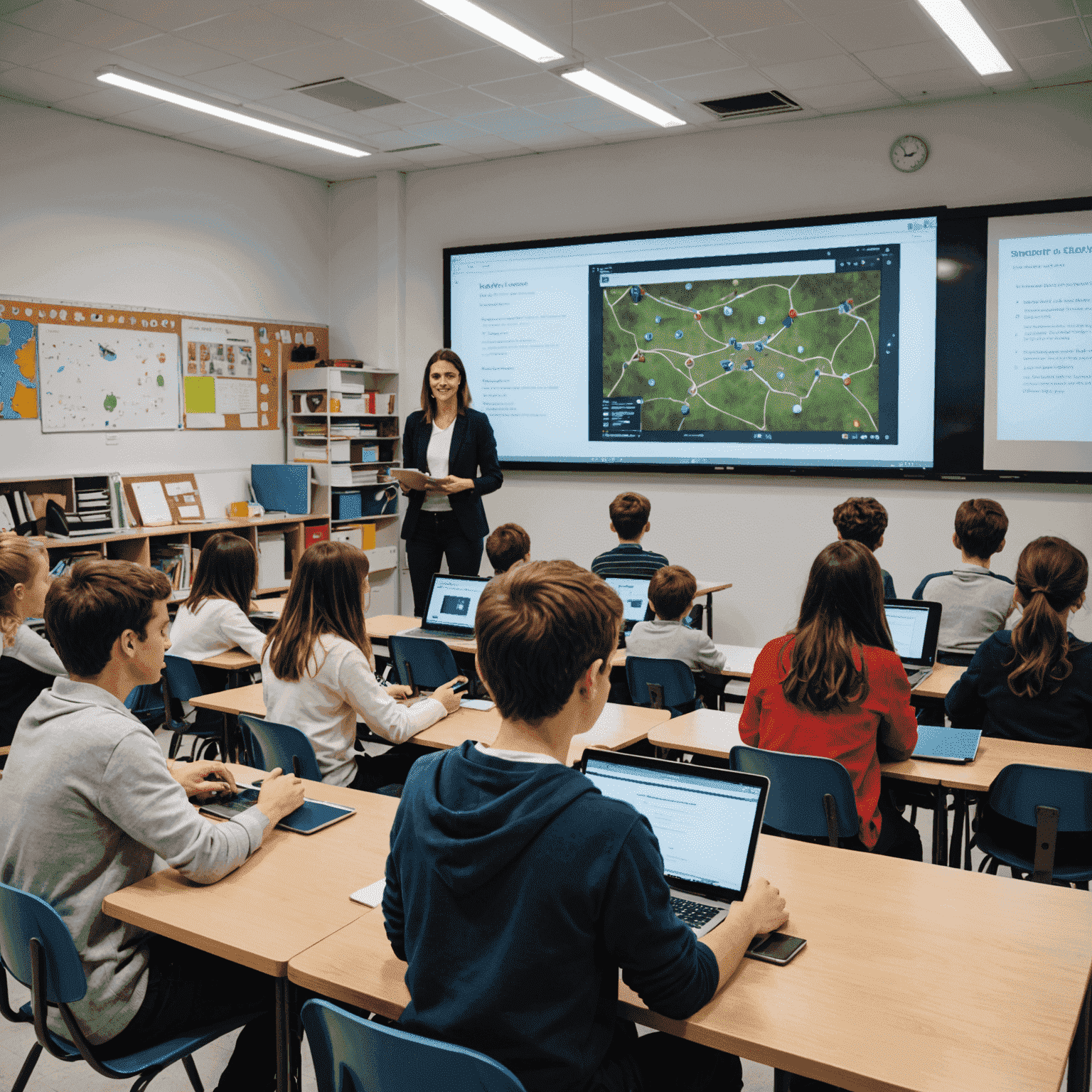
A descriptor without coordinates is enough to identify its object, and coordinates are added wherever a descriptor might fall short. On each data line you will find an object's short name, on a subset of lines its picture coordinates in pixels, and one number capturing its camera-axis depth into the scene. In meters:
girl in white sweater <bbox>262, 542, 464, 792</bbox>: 2.73
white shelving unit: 7.02
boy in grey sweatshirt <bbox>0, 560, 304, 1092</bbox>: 1.70
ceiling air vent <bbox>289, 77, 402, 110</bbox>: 5.39
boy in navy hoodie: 1.21
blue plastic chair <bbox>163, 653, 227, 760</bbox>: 3.88
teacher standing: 5.31
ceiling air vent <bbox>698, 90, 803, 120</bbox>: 5.52
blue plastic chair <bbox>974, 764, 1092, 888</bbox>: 2.44
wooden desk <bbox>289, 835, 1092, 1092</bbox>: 1.27
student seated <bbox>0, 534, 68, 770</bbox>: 3.23
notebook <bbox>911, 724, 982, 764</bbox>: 2.61
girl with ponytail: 2.68
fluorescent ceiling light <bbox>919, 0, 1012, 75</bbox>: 4.27
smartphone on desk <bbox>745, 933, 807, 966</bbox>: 1.51
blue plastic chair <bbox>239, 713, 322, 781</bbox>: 2.62
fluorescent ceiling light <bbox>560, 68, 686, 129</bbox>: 5.02
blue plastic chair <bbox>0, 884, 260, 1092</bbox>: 1.63
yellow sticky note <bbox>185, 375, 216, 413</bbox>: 6.58
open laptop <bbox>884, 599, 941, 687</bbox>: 3.62
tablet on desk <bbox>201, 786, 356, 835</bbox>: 2.09
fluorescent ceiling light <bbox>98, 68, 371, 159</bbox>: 5.18
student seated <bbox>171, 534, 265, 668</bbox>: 3.85
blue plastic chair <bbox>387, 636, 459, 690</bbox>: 3.82
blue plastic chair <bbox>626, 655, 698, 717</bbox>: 3.56
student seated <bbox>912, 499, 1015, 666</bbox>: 3.79
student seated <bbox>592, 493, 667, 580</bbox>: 4.46
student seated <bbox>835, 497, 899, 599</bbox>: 4.07
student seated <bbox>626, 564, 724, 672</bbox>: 3.61
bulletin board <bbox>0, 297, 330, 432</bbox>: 5.54
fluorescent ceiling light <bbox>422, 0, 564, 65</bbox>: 4.19
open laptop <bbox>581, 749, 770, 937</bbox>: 1.60
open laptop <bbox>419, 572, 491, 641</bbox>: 4.29
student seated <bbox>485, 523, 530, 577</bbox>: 4.36
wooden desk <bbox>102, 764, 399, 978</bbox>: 1.63
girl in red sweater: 2.36
